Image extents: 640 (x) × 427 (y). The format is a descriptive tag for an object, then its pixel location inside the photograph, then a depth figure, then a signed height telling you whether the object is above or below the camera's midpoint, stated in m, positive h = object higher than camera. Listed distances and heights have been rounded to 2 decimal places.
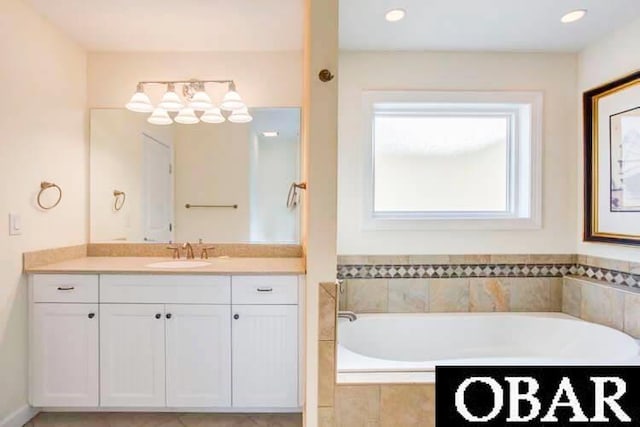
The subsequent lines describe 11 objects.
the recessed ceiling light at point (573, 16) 2.21 +1.20
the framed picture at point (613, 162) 2.29 +0.35
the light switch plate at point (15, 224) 2.01 -0.05
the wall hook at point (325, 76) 1.75 +0.65
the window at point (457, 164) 2.76 +0.39
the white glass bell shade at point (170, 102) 2.58 +0.79
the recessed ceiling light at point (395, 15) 2.20 +1.20
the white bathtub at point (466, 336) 2.48 -0.82
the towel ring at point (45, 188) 2.22 +0.16
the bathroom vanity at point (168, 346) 2.09 -0.73
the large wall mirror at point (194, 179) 2.70 +0.26
